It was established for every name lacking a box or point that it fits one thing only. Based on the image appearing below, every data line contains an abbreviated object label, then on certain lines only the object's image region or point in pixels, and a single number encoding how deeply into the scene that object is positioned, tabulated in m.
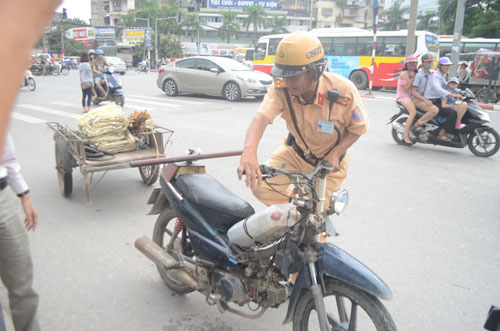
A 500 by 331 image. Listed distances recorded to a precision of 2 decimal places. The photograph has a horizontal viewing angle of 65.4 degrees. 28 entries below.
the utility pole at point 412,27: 16.80
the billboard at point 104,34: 60.50
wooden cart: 4.36
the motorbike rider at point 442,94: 7.25
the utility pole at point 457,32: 14.29
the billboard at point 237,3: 75.19
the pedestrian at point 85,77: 11.04
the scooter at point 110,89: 12.05
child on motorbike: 7.16
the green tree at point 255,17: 71.06
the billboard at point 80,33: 61.34
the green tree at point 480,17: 25.52
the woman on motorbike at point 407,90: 7.51
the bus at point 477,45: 19.19
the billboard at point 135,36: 54.78
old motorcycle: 1.96
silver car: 13.90
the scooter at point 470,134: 7.08
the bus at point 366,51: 19.27
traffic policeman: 2.19
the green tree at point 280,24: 72.62
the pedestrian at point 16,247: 1.90
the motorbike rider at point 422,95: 7.33
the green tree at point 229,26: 68.87
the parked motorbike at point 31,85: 16.64
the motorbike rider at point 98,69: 11.89
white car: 32.75
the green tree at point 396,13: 61.22
